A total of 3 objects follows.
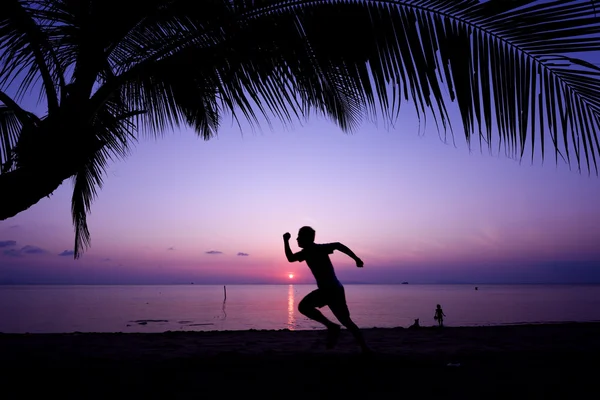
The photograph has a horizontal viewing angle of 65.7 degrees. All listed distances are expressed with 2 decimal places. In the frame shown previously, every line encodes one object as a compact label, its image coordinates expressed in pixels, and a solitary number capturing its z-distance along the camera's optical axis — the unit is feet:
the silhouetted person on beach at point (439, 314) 65.82
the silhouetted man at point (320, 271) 17.83
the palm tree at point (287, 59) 7.18
